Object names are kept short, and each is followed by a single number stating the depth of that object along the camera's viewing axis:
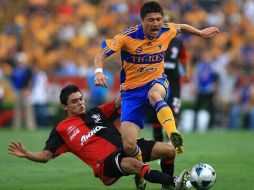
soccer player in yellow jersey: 20.67
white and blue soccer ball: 18.91
